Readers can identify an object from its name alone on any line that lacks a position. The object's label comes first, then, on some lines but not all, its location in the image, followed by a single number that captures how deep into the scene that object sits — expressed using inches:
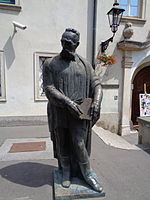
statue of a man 67.4
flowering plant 214.8
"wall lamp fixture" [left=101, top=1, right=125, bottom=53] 180.4
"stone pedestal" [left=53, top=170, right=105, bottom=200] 70.7
